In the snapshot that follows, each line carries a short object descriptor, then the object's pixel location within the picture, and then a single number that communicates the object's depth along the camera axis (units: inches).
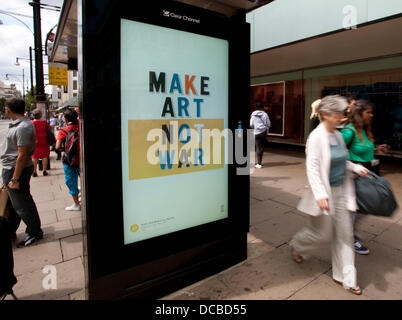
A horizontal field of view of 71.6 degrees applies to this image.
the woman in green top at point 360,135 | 124.8
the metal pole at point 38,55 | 350.9
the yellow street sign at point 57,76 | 414.9
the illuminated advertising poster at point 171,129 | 88.8
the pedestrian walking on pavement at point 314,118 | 204.4
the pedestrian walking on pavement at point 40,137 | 279.7
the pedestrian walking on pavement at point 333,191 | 100.0
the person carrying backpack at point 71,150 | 181.9
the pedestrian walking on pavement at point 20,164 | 138.9
